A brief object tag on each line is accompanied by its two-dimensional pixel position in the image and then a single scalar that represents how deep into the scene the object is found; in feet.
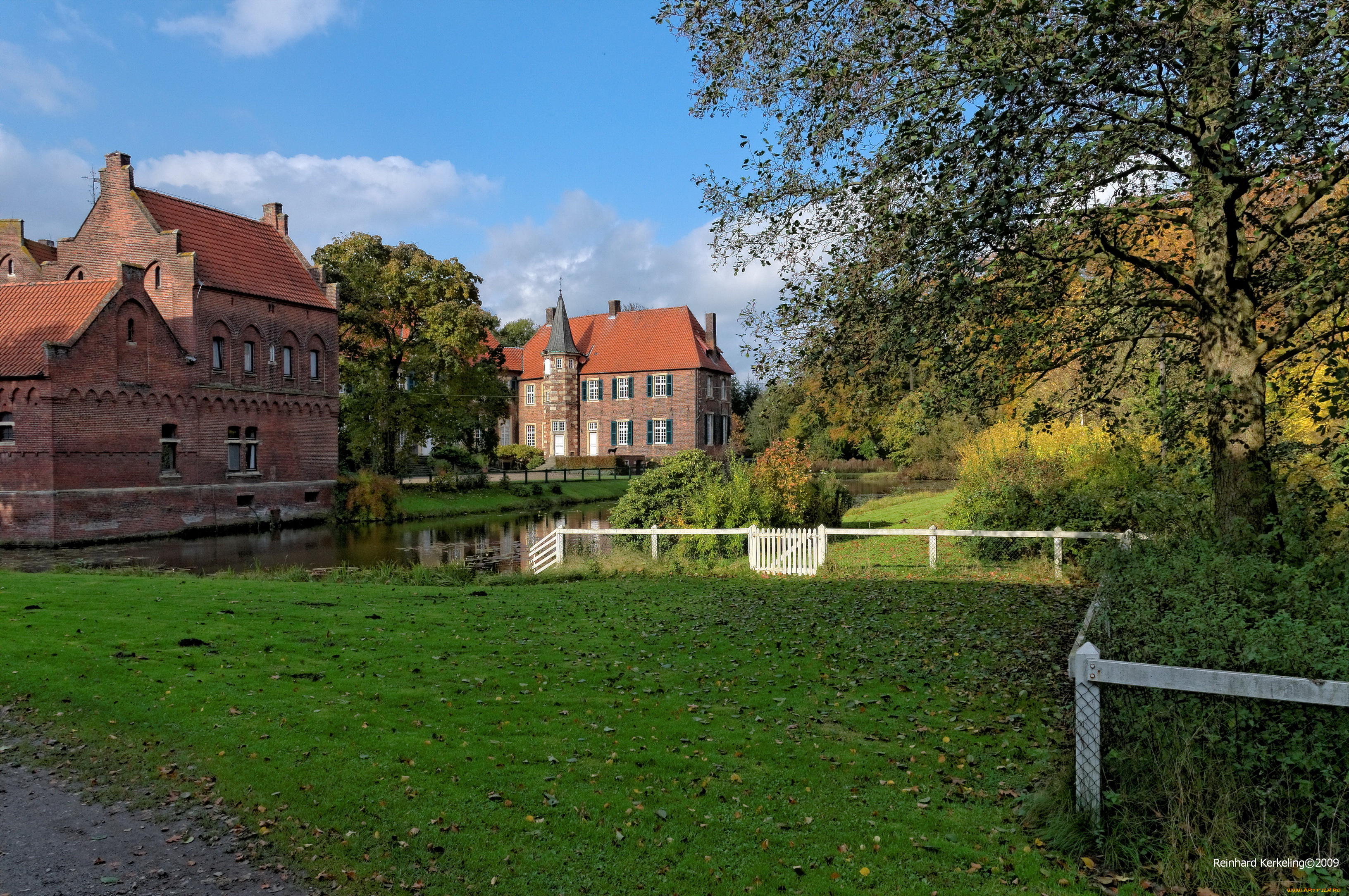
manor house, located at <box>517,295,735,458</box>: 201.57
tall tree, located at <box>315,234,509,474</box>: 138.72
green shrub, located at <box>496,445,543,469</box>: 199.82
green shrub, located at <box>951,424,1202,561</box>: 54.85
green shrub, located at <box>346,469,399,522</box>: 121.60
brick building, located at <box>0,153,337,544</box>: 89.92
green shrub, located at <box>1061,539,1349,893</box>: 14.65
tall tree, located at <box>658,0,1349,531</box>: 21.85
